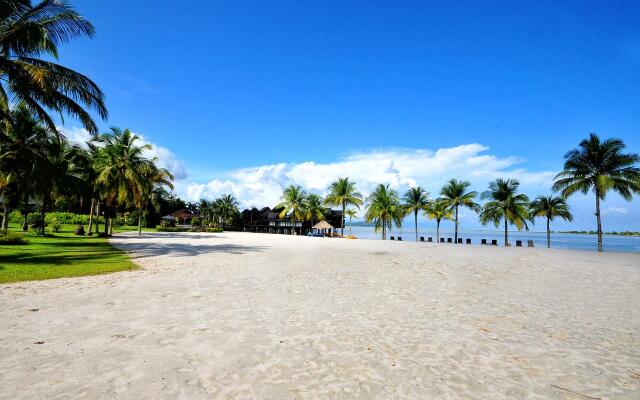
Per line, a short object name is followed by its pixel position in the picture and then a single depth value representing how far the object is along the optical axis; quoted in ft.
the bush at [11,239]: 58.44
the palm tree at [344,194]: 156.35
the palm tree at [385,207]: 146.51
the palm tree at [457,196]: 134.72
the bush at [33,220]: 102.95
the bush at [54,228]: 104.17
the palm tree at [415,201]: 146.82
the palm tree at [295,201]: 189.88
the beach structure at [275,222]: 214.07
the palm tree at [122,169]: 95.81
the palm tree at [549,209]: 132.87
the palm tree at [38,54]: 36.40
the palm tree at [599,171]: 86.28
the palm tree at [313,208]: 192.24
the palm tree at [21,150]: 72.98
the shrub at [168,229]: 171.23
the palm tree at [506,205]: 123.75
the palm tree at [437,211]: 143.02
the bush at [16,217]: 146.91
